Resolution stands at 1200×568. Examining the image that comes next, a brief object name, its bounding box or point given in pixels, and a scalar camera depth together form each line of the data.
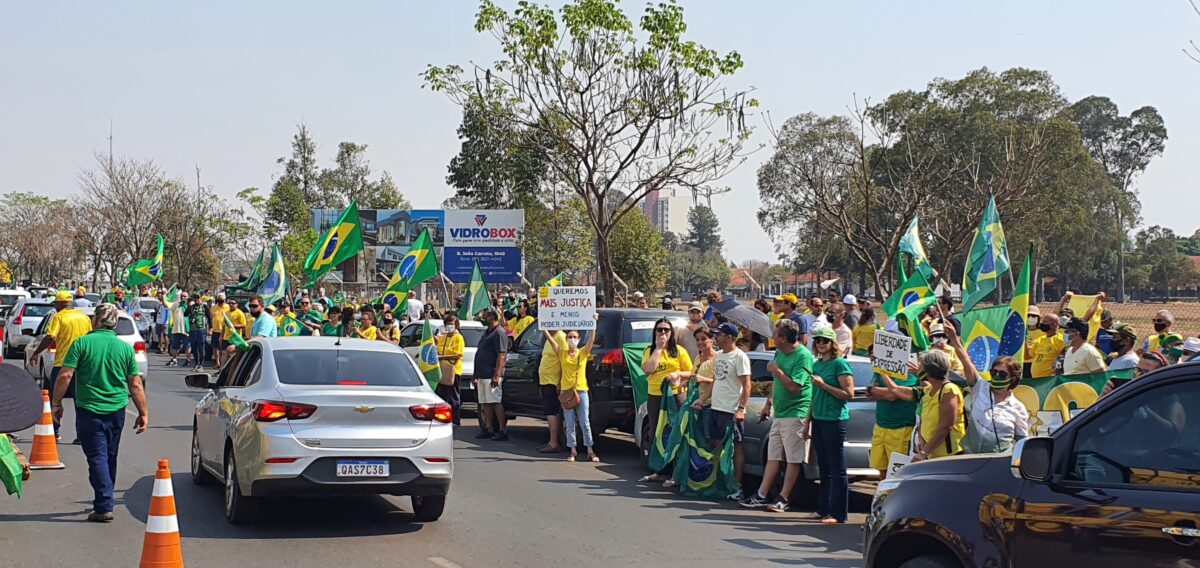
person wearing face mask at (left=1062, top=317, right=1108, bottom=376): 11.62
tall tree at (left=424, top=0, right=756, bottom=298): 26.09
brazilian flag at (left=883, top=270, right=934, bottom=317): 15.20
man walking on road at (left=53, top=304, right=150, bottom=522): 9.30
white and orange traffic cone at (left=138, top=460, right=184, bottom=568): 7.15
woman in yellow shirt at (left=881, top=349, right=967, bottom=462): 8.94
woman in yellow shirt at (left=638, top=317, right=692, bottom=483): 12.95
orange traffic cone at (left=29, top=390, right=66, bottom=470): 12.27
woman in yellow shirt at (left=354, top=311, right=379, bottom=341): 16.72
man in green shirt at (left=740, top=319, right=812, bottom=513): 10.74
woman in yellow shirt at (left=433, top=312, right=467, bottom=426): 16.28
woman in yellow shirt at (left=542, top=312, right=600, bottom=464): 14.12
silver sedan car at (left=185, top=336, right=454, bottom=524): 8.87
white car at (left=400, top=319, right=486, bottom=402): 18.70
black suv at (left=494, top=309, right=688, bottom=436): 14.45
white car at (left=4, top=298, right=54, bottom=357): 29.36
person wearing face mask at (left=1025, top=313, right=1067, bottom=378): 13.71
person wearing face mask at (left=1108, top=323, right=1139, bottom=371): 11.11
